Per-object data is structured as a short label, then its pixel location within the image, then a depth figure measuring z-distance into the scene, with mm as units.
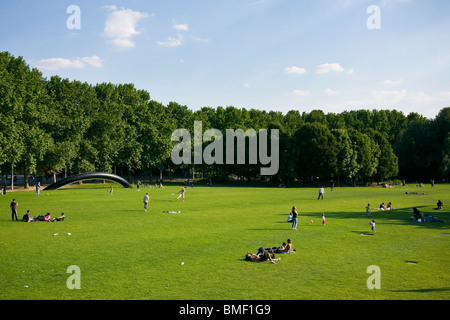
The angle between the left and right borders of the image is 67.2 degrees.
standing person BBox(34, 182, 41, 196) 53400
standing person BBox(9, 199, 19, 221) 28738
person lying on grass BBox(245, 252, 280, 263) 16975
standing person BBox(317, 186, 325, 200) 48703
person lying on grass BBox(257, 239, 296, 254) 18469
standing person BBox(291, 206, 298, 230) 25159
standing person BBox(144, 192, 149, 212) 34375
